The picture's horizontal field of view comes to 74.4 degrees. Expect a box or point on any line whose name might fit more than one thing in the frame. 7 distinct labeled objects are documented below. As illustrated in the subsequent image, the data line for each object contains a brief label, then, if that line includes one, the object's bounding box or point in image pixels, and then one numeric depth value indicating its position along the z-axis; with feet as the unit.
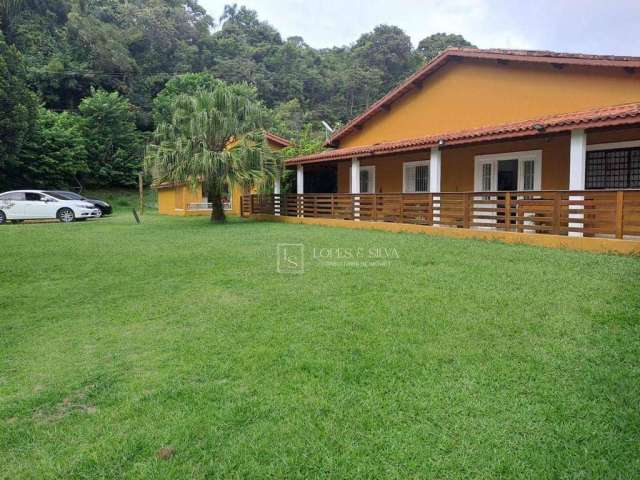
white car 62.59
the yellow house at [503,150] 28.48
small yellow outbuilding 75.92
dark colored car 69.78
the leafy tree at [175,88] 125.07
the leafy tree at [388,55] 166.40
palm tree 48.49
